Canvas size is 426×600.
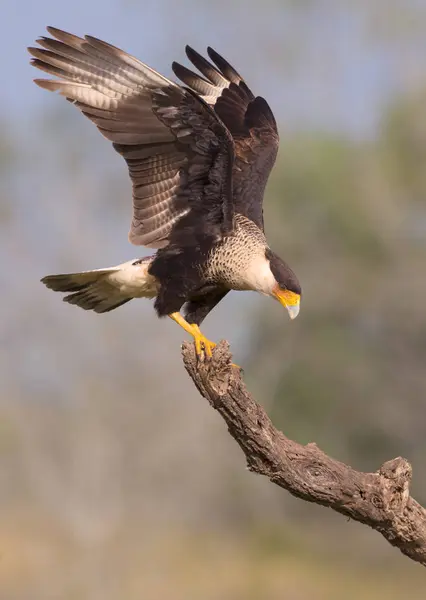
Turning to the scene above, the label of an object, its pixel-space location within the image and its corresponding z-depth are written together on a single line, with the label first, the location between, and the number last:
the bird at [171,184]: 13.07
